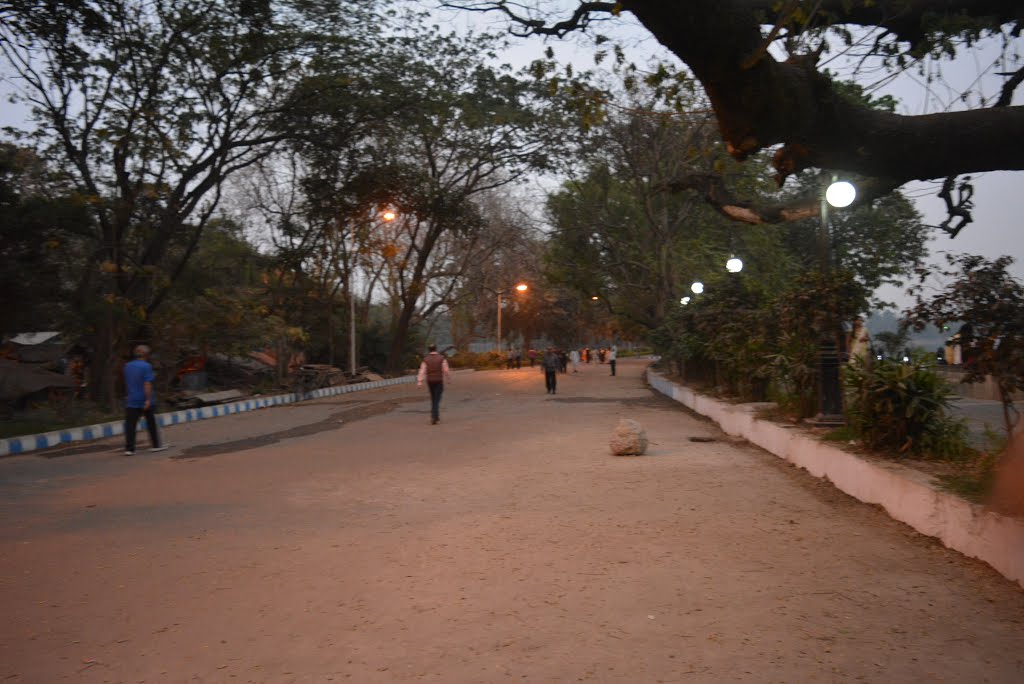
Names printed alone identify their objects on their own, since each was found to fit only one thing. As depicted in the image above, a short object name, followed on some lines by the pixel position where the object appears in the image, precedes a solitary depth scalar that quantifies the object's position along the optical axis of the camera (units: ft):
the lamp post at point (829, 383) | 32.22
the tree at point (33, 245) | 55.67
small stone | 36.06
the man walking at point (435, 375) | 53.16
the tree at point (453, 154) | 90.84
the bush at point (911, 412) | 24.62
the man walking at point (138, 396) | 40.98
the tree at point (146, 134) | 59.31
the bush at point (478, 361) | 186.29
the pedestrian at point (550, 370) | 85.30
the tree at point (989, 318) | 20.90
